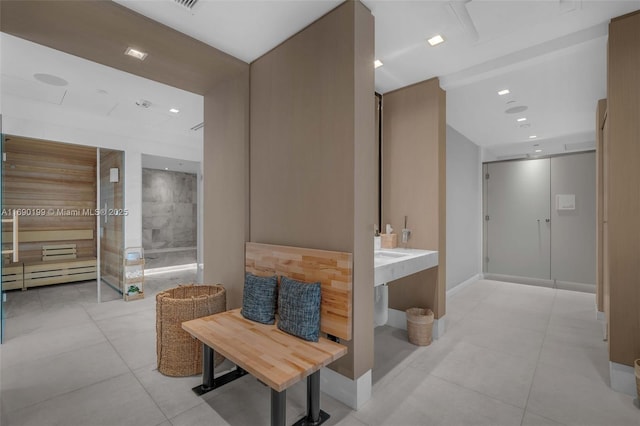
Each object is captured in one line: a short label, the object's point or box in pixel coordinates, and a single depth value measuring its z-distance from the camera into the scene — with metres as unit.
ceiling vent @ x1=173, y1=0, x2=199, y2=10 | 2.00
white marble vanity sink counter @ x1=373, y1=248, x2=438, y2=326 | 2.35
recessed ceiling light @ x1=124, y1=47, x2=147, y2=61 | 2.41
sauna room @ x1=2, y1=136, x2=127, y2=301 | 4.77
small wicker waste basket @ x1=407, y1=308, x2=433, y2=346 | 2.98
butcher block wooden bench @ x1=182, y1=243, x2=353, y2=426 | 1.61
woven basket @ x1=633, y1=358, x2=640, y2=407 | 2.04
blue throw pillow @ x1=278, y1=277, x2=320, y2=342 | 1.97
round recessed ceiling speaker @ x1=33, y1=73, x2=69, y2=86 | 3.13
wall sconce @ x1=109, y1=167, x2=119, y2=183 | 4.72
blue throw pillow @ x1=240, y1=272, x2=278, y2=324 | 2.24
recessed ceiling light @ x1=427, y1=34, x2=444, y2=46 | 2.45
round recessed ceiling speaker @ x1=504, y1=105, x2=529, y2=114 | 4.01
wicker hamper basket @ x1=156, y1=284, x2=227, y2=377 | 2.39
